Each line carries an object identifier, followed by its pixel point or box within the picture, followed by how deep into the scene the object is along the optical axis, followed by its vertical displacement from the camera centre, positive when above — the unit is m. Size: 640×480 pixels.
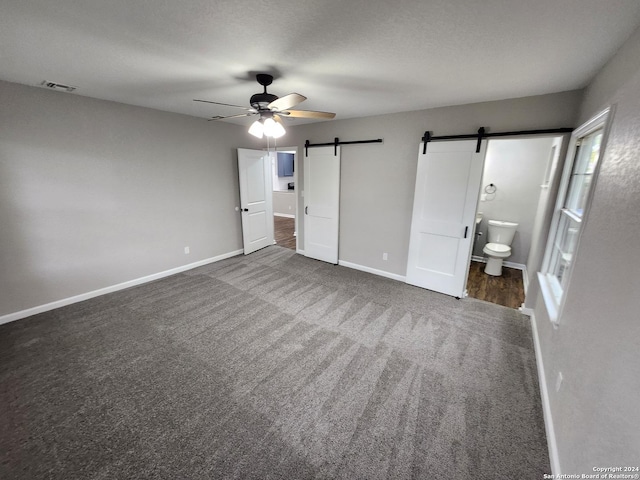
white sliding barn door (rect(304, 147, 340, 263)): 4.20 -0.35
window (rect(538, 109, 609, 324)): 2.02 -0.23
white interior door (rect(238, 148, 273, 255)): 4.68 -0.34
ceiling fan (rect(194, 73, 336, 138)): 2.09 +0.62
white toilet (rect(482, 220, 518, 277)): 3.96 -0.97
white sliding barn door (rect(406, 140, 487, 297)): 3.05 -0.38
